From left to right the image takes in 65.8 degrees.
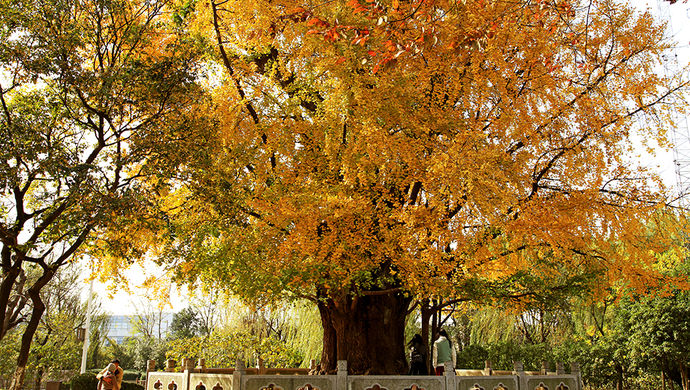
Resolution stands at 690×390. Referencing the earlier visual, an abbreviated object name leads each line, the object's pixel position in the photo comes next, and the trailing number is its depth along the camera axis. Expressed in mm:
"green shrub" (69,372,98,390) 13336
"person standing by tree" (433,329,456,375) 9933
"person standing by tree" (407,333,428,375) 10023
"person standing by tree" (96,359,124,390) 9523
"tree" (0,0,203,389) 6555
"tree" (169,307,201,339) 36844
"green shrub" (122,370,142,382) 24609
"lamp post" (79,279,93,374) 17969
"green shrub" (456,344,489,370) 19078
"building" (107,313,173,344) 30047
